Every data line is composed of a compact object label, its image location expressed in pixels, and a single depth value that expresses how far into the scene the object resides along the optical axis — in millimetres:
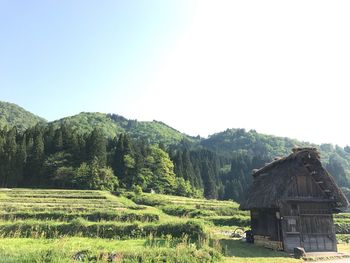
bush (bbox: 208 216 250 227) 41125
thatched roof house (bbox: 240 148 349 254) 22797
